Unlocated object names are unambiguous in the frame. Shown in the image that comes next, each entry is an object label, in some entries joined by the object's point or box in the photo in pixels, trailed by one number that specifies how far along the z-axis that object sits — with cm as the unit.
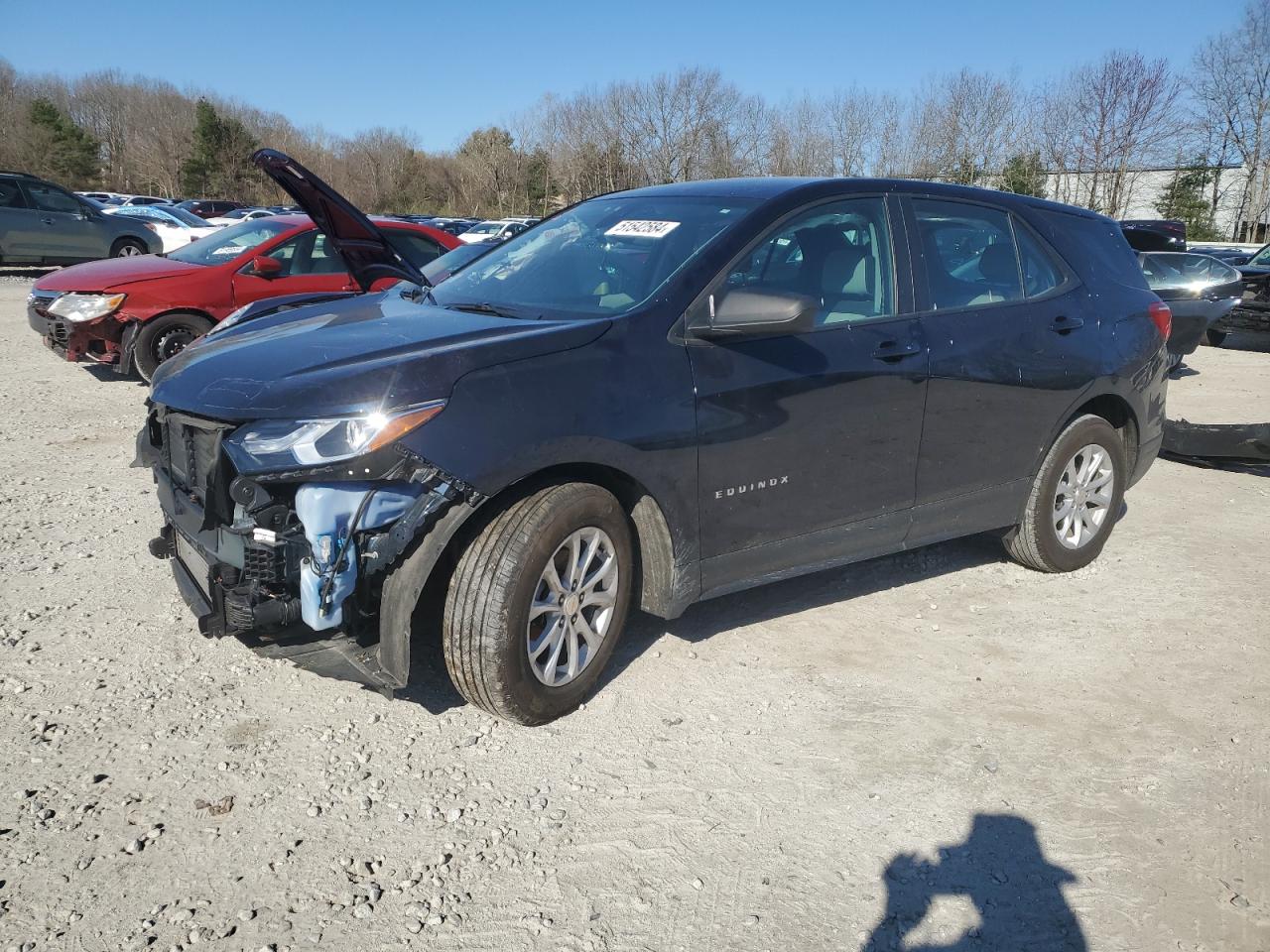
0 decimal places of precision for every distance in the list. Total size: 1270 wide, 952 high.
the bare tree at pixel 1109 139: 3644
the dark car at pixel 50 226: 1780
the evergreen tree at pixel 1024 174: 3675
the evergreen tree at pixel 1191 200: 3891
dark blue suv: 303
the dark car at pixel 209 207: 3928
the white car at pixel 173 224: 2303
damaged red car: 864
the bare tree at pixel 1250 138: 4038
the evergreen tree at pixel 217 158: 5472
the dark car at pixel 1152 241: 1339
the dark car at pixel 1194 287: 1090
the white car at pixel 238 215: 2851
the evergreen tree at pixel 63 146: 5153
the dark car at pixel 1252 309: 1433
